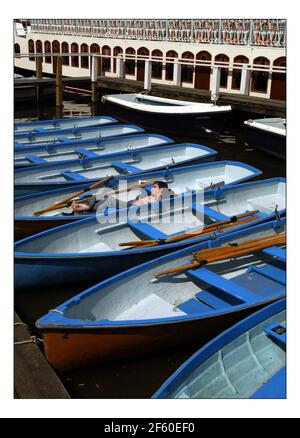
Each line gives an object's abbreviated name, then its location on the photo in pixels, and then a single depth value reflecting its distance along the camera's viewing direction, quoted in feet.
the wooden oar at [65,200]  34.91
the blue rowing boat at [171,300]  22.39
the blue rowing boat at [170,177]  39.40
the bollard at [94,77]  92.68
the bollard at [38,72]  88.12
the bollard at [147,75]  82.69
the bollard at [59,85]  85.66
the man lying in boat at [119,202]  34.76
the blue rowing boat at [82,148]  47.37
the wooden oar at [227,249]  27.89
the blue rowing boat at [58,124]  55.88
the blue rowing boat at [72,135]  52.60
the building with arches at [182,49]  74.49
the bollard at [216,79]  74.79
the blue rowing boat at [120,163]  43.21
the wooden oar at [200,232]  29.86
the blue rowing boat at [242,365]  18.69
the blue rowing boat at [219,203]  33.27
